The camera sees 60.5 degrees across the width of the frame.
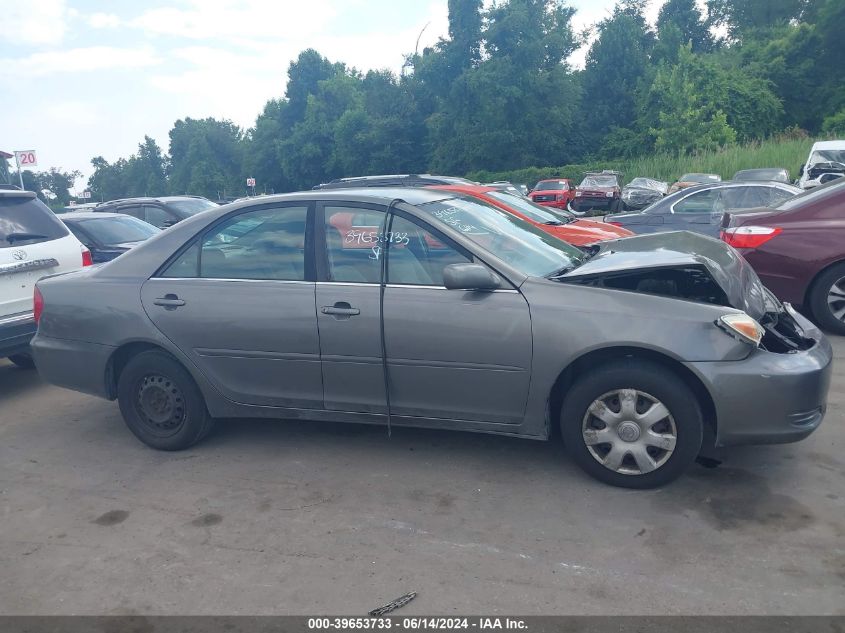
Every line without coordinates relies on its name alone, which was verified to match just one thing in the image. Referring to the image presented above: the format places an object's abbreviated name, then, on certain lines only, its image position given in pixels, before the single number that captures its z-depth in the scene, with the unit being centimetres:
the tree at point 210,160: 8312
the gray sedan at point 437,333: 373
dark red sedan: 671
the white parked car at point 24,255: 608
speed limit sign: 2227
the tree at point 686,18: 6238
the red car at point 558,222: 835
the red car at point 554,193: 2745
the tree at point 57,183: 8344
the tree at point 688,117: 3909
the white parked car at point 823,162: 1781
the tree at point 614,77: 5134
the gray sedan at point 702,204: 1066
